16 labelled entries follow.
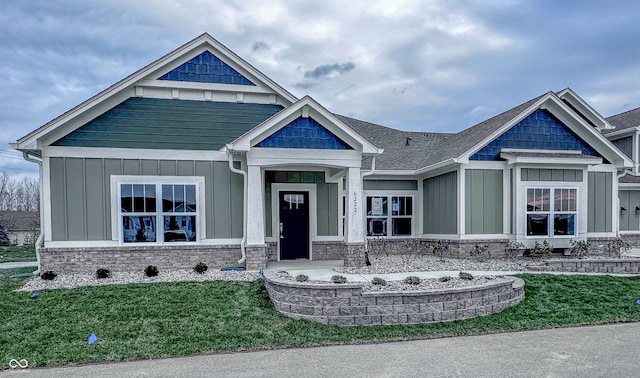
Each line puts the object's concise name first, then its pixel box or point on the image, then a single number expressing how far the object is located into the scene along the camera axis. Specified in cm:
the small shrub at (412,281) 719
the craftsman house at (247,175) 955
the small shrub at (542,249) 1127
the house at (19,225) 2179
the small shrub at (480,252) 1137
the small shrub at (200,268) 919
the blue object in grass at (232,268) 966
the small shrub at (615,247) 1198
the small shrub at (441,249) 1203
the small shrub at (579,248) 1146
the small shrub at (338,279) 687
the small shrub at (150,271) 889
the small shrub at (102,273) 873
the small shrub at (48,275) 854
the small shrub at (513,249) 1127
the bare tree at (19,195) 4381
